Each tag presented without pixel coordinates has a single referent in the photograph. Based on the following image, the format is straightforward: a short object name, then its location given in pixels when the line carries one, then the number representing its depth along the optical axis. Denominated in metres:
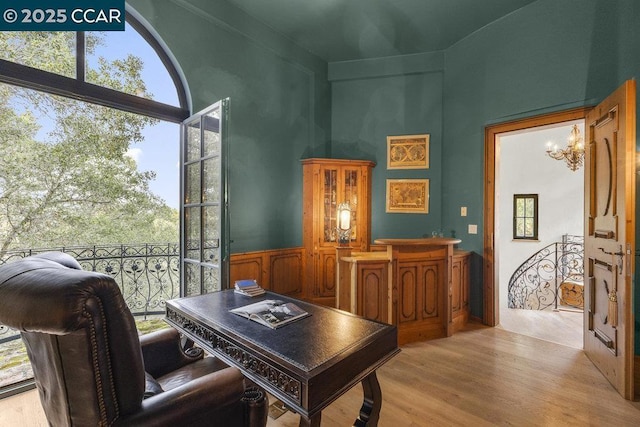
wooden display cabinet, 4.22
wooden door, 2.18
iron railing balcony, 4.17
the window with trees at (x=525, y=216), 7.59
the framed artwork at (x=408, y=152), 4.35
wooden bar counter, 3.08
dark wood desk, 1.09
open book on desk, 1.50
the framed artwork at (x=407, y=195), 4.35
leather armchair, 0.82
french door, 2.55
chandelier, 4.66
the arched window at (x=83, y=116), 2.57
